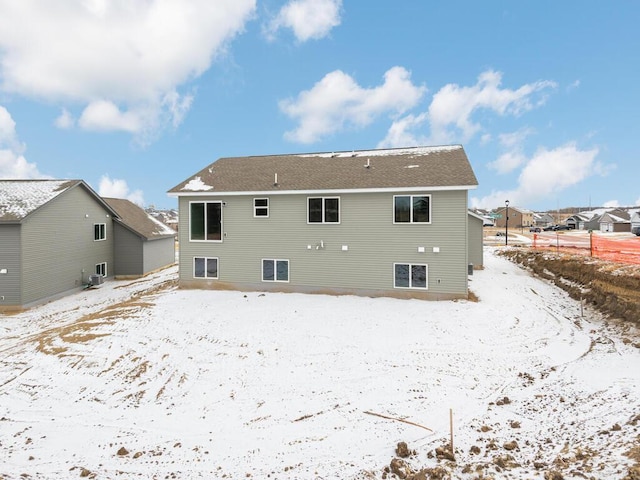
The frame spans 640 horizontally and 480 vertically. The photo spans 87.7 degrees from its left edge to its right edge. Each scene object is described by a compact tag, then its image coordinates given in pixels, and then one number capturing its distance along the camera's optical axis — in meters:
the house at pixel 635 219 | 58.30
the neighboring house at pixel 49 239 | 17.02
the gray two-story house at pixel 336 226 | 14.84
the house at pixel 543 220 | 93.87
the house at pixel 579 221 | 74.56
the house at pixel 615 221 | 60.19
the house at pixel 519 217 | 86.81
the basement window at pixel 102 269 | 23.38
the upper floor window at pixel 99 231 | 23.20
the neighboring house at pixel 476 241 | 22.72
